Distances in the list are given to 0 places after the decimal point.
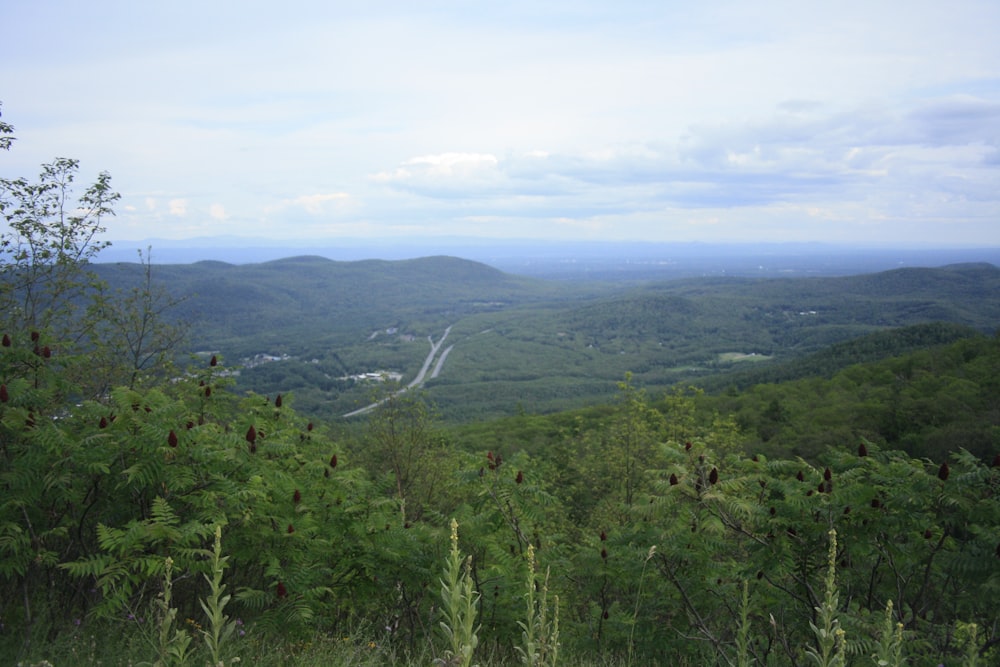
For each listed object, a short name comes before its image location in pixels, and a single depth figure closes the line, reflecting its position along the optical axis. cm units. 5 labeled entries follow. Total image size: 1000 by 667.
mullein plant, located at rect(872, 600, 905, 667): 259
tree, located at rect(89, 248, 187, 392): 1250
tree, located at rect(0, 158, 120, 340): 1216
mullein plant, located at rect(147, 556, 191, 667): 269
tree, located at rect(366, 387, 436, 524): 2009
